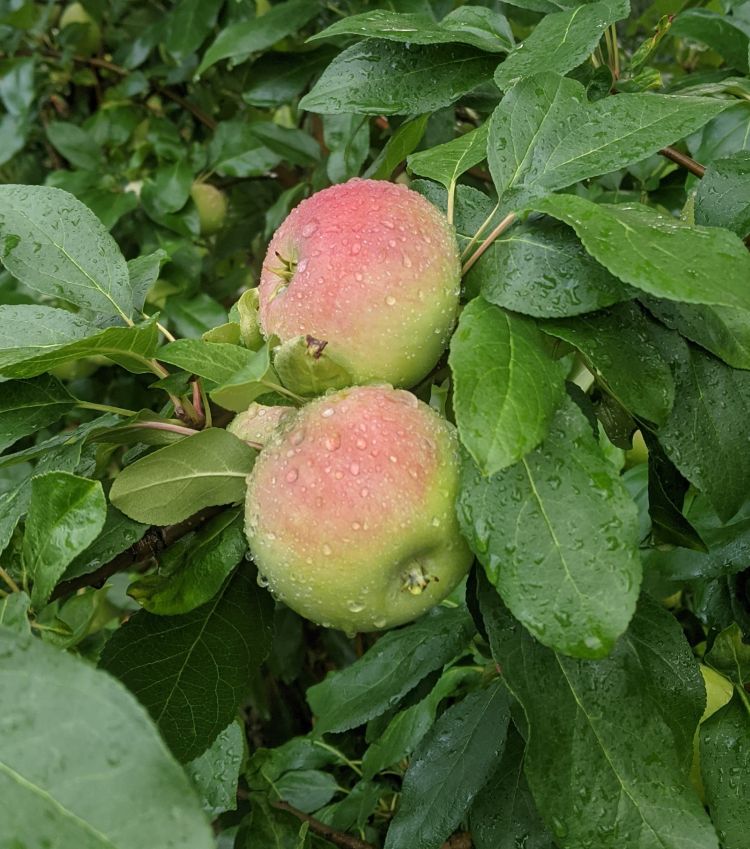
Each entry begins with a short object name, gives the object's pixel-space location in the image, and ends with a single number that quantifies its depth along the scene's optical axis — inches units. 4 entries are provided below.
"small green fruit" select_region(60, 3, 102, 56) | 64.9
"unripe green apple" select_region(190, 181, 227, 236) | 56.3
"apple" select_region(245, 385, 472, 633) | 17.5
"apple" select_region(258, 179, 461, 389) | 18.9
